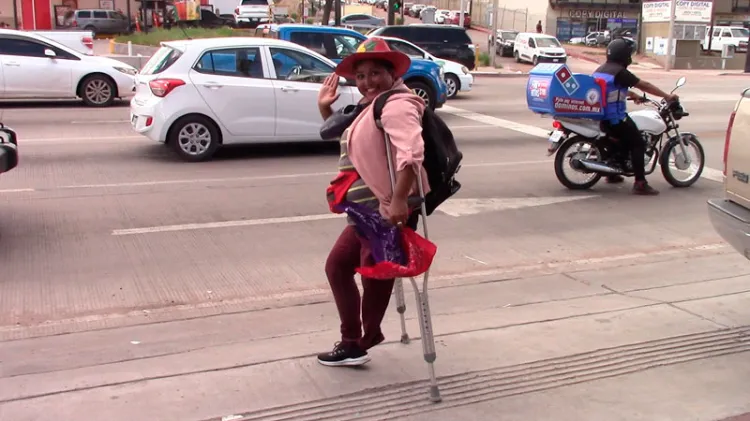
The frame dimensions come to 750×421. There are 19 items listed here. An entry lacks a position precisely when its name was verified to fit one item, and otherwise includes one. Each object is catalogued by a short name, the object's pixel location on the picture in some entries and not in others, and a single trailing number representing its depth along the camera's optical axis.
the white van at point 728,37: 49.06
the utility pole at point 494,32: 36.06
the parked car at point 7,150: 7.24
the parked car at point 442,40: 25.50
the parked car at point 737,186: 4.83
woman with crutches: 3.68
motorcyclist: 9.08
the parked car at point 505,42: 45.66
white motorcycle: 9.45
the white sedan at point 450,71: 20.00
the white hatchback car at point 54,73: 15.95
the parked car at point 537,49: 39.19
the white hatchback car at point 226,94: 10.91
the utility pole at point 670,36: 39.44
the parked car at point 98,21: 48.69
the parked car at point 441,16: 66.56
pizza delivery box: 9.20
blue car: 16.31
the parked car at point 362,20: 49.50
